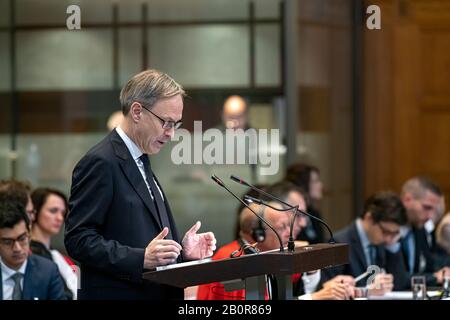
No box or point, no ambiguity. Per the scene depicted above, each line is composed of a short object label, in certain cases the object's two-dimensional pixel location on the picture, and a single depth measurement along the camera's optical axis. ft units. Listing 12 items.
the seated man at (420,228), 48.01
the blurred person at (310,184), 50.70
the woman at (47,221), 41.04
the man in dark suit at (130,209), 25.20
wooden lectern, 24.08
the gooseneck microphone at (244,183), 26.94
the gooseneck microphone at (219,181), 25.79
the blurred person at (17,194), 37.58
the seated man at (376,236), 43.62
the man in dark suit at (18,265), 35.42
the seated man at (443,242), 47.75
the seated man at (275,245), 35.96
